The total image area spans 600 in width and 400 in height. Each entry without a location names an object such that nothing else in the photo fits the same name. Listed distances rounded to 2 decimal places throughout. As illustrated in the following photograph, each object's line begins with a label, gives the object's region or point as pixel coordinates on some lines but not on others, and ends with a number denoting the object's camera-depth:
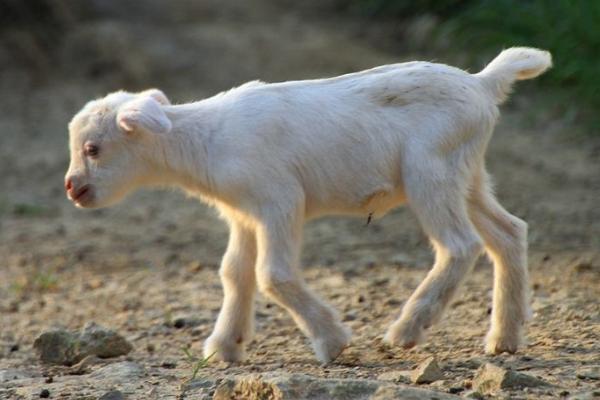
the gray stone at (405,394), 9.16
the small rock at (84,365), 11.95
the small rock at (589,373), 10.24
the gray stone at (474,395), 9.56
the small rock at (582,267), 15.37
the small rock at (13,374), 11.78
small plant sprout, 10.79
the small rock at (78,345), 12.61
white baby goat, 11.55
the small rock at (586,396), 9.48
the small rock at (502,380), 9.68
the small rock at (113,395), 10.12
